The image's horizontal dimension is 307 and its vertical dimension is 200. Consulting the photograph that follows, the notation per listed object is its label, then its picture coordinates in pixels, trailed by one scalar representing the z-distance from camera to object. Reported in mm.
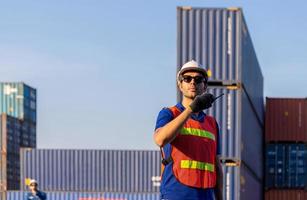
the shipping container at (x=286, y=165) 33062
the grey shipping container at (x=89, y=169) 28711
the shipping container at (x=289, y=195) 32188
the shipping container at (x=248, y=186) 22891
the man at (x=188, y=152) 4129
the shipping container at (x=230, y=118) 22188
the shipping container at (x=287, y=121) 33719
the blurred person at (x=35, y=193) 13415
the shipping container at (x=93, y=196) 27047
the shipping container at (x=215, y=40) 22406
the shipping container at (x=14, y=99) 44000
